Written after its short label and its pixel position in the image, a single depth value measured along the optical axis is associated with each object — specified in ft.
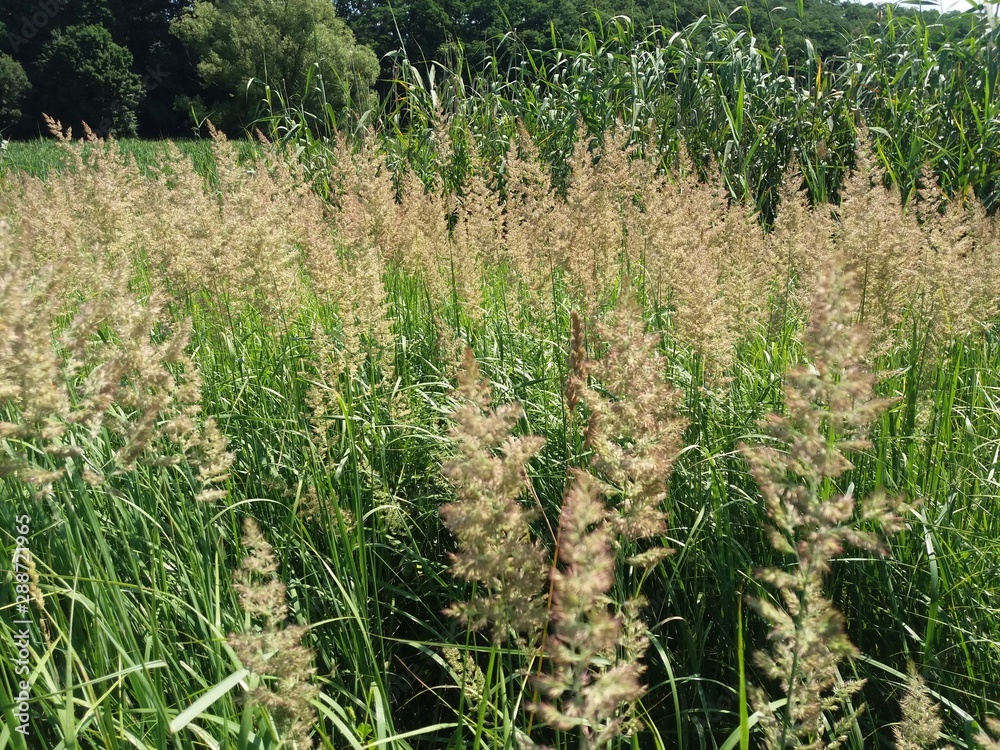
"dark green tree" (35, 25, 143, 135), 123.75
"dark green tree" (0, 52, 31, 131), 109.50
